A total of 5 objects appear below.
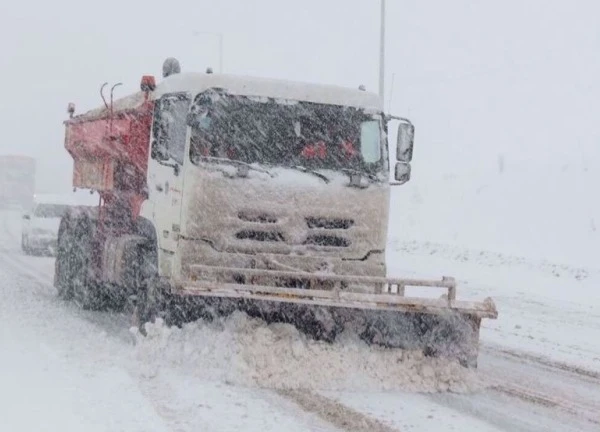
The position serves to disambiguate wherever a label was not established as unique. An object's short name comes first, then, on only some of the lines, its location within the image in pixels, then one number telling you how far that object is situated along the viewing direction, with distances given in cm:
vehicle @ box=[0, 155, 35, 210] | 4544
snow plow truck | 852
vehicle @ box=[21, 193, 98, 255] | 2288
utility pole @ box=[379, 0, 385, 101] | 2540
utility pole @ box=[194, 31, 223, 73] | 3838
